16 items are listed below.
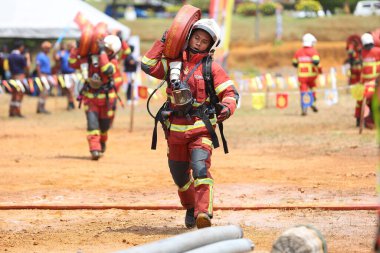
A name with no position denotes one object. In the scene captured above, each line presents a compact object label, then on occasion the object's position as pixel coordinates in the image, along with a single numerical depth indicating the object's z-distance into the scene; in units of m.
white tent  27.05
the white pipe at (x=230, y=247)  6.92
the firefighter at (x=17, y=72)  26.03
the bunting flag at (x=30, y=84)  25.22
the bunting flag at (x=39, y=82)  25.17
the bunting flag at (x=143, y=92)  22.38
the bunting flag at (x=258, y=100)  23.61
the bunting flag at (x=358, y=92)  19.87
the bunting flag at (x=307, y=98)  24.27
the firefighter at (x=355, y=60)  21.13
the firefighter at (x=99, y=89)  15.58
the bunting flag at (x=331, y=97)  27.12
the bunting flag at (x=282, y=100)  23.53
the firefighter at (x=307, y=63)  24.05
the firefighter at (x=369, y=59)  19.73
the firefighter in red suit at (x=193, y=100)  8.94
